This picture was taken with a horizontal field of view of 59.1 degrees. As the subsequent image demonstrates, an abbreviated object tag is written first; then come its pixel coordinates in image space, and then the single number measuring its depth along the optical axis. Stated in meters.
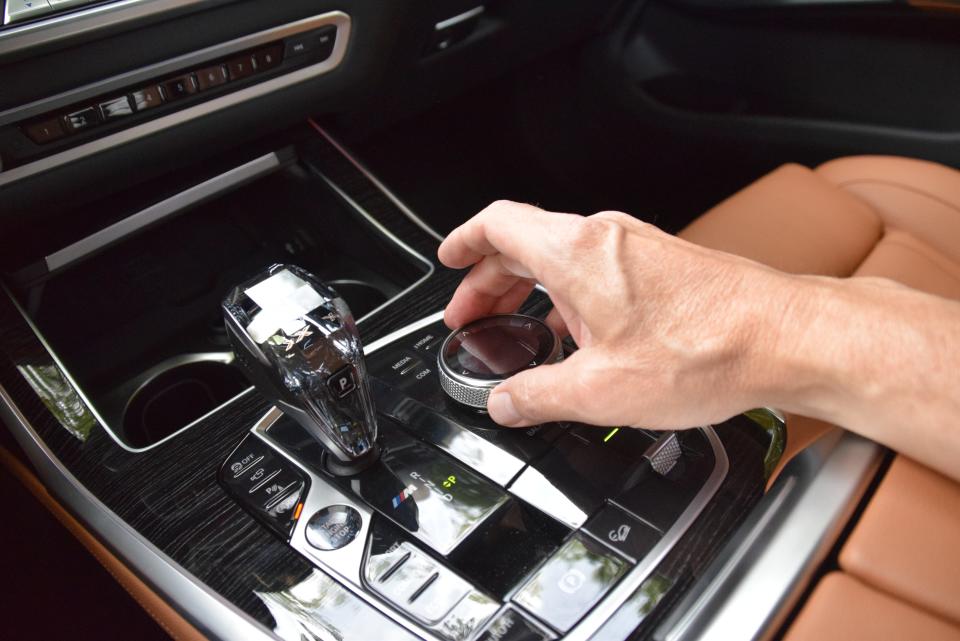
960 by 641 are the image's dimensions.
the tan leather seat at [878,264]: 0.49
